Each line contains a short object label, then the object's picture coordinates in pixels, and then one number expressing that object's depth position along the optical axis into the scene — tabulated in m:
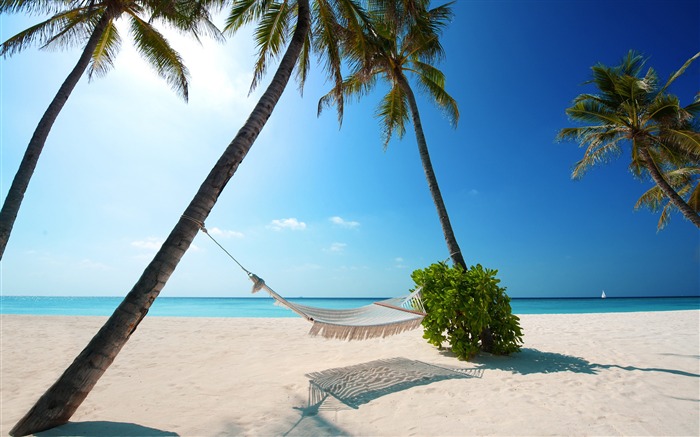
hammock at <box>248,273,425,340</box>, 2.86
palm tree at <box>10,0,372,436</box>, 1.94
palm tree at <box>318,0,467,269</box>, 4.54
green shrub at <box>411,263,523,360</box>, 3.72
